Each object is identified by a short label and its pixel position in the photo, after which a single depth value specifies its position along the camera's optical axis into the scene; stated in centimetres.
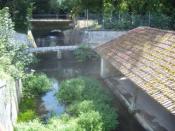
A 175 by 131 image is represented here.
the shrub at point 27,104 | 976
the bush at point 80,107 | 847
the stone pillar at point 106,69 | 1256
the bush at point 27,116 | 889
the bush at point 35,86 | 1094
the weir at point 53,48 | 1673
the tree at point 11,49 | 862
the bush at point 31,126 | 742
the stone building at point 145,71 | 742
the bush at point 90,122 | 763
